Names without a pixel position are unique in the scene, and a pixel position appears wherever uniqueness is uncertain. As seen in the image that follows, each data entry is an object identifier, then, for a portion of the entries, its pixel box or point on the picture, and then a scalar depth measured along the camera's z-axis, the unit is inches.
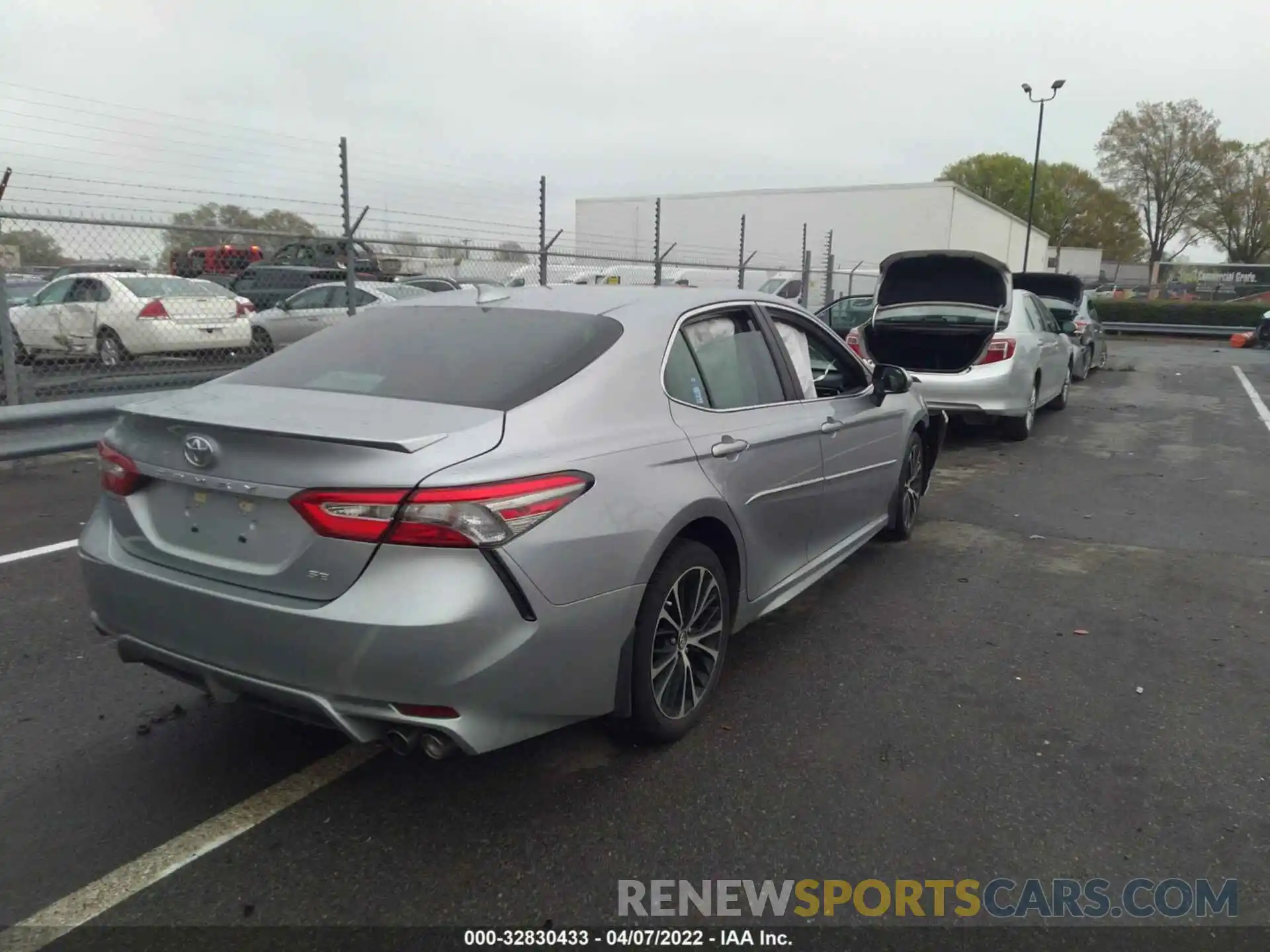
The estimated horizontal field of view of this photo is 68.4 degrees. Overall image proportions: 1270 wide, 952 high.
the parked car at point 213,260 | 453.7
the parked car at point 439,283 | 648.4
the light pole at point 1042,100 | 1469.0
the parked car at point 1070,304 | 577.0
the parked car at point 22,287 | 424.6
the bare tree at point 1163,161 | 2180.1
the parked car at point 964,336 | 357.1
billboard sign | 1311.5
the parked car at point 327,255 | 416.5
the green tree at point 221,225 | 339.0
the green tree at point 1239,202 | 2188.7
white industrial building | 1325.0
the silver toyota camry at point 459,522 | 97.3
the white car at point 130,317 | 385.7
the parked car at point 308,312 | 474.4
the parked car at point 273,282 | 462.0
